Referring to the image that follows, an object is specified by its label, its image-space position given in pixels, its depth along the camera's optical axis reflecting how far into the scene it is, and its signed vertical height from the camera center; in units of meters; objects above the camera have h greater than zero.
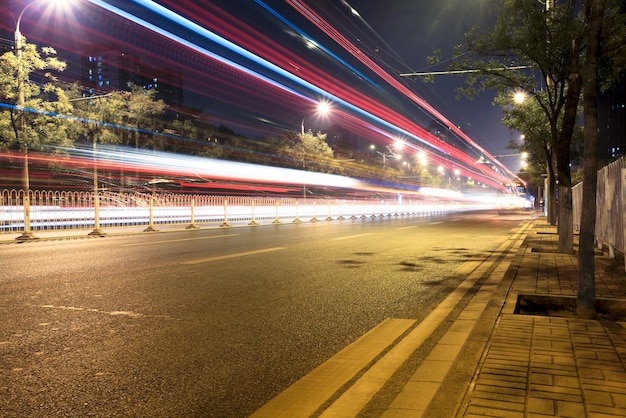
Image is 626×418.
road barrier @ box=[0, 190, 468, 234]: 18.48 -0.61
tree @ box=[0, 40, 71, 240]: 21.22 +4.49
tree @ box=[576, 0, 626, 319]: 5.46 +0.28
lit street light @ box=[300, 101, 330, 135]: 39.47 +7.03
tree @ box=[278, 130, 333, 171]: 57.44 +5.32
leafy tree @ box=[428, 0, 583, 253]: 11.49 +3.58
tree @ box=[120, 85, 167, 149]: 36.97 +6.55
